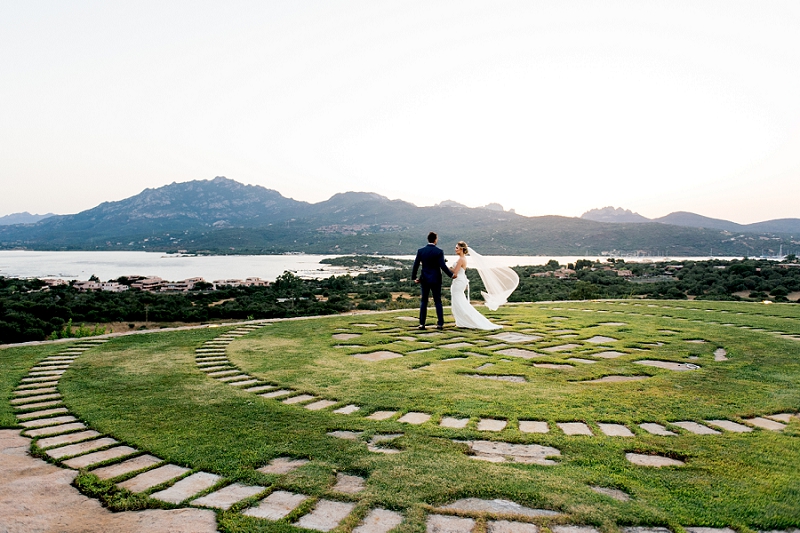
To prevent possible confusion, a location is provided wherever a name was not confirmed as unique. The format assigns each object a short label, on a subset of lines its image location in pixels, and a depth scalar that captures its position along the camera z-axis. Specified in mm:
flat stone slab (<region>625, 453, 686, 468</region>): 3395
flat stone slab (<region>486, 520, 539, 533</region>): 2492
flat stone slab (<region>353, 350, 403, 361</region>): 7477
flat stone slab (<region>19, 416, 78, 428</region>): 4547
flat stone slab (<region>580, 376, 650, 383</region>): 6007
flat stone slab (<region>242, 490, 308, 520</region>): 2723
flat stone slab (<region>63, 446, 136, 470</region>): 3570
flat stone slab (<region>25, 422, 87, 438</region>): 4285
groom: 10531
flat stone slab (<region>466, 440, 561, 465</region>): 3494
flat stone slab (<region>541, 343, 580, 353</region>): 8040
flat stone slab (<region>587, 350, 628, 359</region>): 7508
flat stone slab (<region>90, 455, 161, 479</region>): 3379
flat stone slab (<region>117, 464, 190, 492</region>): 3148
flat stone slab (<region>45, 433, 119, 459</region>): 3791
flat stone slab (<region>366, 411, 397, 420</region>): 4555
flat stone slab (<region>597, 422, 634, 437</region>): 3998
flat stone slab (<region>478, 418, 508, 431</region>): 4191
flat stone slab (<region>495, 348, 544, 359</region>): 7625
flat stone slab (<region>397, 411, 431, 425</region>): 4409
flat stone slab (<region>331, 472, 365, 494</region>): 3012
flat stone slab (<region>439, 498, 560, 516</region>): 2695
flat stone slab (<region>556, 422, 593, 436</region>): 4055
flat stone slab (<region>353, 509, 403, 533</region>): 2529
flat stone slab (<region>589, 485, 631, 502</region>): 2863
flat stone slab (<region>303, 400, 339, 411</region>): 4930
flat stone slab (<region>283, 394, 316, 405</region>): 5172
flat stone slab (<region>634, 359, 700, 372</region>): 6660
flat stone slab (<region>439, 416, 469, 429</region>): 4254
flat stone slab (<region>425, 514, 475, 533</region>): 2506
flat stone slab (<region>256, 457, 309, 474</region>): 3340
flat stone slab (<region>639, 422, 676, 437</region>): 4051
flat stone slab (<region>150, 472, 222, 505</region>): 2970
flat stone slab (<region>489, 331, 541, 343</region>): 9059
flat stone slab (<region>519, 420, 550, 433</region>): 4105
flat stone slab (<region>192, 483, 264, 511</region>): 2863
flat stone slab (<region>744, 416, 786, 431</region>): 4215
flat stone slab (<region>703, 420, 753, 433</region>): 4160
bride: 10664
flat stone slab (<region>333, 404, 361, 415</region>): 4742
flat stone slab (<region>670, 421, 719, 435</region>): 4080
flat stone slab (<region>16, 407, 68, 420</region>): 4781
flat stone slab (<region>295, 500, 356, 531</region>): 2589
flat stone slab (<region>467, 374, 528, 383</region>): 6025
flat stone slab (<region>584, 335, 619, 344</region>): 8789
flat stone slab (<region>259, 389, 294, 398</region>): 5424
